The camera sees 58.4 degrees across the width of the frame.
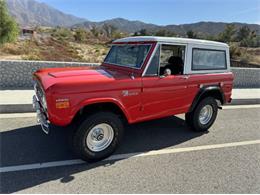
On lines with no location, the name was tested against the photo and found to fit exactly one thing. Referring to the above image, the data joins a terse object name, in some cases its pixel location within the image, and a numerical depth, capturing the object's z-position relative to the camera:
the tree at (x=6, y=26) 16.02
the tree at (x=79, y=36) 50.64
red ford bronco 3.46
